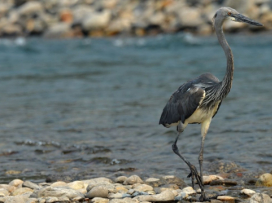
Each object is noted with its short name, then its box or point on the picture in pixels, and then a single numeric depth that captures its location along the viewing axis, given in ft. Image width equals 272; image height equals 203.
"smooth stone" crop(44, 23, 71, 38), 224.33
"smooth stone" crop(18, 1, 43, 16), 255.91
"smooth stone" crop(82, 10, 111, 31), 218.18
